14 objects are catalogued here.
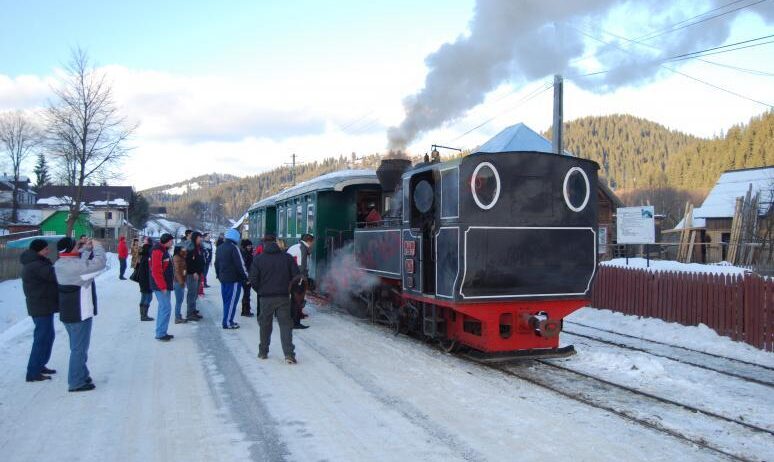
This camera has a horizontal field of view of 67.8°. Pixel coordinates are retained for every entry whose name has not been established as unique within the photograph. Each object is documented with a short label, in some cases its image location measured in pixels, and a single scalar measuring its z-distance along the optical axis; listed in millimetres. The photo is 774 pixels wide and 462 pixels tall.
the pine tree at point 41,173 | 79312
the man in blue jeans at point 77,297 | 5988
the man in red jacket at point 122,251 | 20766
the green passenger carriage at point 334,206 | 12711
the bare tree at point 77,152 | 30312
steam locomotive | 7199
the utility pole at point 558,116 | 15586
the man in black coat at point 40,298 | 6312
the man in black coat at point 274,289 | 7535
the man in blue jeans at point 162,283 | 8742
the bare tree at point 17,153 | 58000
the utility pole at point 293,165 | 57625
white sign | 15273
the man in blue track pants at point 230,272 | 10289
